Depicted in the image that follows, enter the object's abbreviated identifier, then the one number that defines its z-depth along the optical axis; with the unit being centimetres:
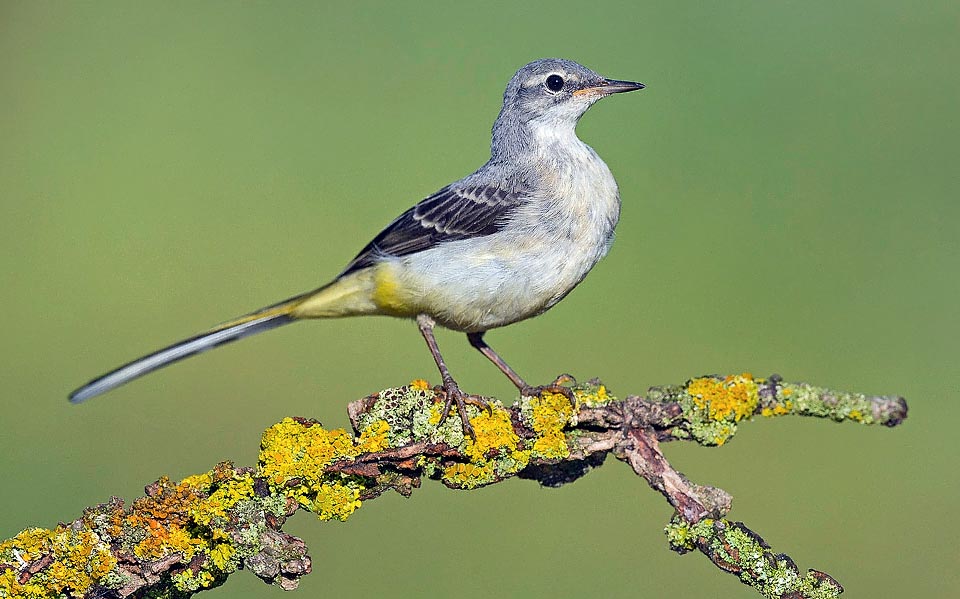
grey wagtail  761
